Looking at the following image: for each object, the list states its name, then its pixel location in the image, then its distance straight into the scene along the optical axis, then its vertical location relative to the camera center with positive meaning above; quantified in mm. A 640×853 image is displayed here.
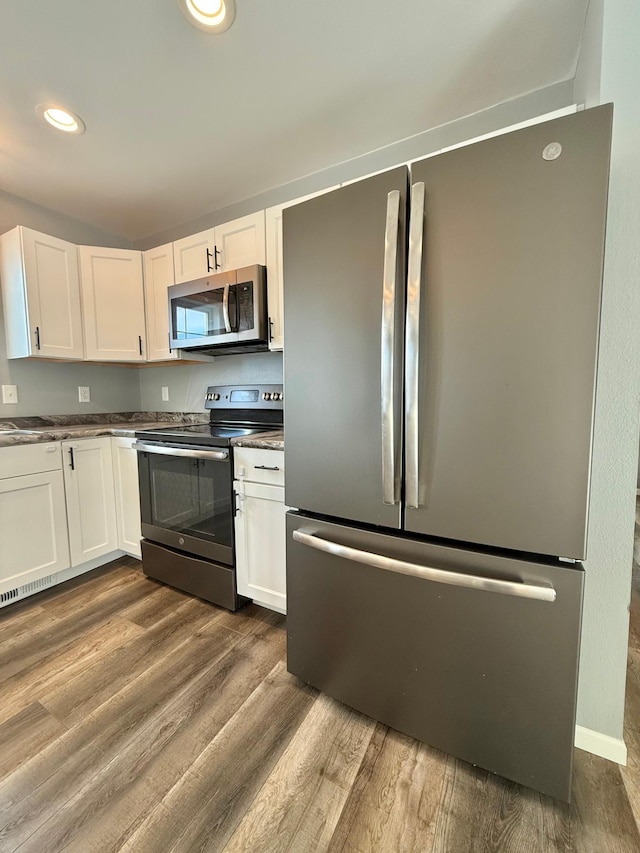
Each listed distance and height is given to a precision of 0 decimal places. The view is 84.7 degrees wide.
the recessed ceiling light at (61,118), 1563 +1293
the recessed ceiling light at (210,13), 1136 +1278
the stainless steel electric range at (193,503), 1757 -565
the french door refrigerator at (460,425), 831 -76
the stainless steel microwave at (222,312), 1915 +498
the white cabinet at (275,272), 1899 +683
